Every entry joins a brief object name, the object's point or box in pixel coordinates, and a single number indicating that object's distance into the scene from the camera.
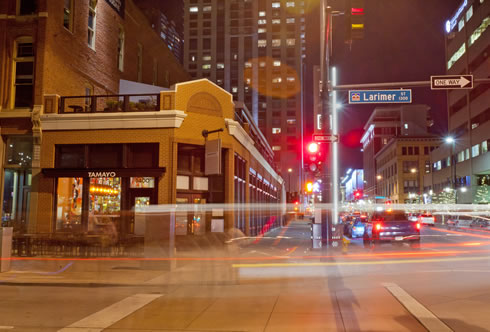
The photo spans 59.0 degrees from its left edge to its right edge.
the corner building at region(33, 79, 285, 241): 18.70
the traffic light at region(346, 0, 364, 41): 10.41
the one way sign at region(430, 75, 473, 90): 13.55
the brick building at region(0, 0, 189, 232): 19.27
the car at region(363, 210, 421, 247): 20.47
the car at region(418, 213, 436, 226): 50.58
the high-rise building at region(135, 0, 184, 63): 165.40
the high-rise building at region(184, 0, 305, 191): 98.06
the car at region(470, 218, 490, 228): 38.63
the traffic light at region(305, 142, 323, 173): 16.40
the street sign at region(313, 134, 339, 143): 15.62
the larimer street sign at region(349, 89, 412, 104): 14.20
